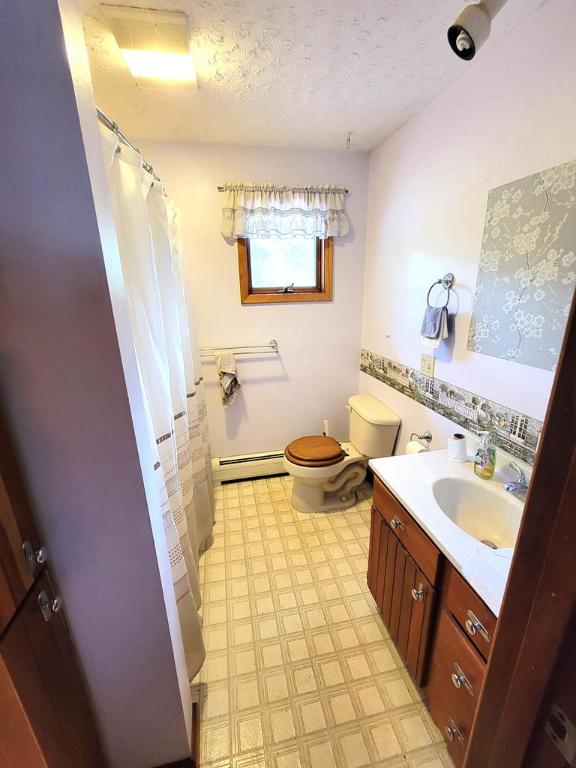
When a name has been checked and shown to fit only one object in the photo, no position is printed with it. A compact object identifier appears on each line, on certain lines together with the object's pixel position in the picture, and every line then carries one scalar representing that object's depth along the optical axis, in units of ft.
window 7.32
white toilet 6.66
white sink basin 3.65
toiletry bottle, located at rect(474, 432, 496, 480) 3.96
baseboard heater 8.21
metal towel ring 4.88
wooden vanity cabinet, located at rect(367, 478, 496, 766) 2.81
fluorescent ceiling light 3.83
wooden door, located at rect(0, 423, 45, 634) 1.87
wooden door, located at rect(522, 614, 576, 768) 1.11
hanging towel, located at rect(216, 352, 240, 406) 7.39
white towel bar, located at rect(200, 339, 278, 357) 7.52
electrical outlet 5.45
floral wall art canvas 3.24
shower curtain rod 2.68
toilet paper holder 5.57
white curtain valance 6.64
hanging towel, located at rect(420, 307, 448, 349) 4.89
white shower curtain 3.16
